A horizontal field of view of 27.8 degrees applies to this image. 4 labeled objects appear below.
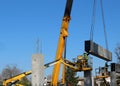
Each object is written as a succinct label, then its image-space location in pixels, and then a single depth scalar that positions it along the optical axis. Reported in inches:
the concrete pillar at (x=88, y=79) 758.8
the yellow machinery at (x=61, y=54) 850.2
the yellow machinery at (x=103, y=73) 915.3
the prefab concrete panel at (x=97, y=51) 598.3
